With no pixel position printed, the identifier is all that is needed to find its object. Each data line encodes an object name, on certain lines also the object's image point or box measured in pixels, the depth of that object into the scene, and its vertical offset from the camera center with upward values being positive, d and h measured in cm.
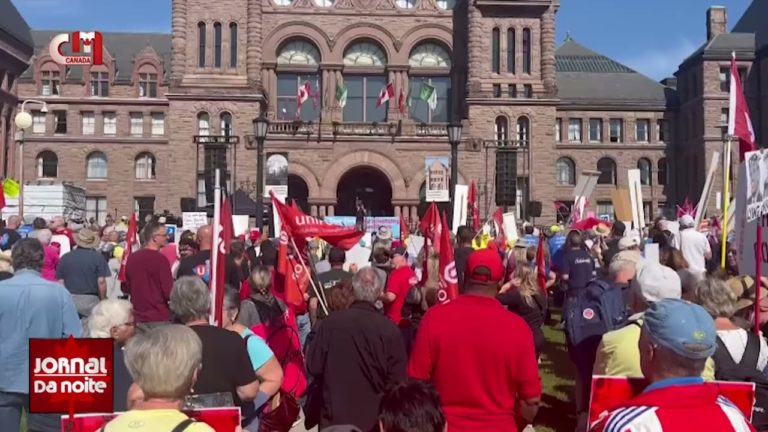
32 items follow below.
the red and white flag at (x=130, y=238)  1513 -26
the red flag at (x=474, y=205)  2336 +59
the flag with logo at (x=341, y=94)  4712 +755
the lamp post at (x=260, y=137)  2555 +288
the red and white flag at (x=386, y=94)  4562 +732
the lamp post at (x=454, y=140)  2467 +258
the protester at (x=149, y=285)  941 -70
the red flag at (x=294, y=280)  1002 -68
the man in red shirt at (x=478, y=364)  487 -84
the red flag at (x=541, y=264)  1327 -65
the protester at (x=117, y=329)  566 -73
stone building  4550 +698
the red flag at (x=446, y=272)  836 -49
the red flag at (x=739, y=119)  924 +130
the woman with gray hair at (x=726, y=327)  529 -68
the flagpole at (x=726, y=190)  954 +45
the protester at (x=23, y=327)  629 -81
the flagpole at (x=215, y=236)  653 -10
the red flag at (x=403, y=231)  2015 -15
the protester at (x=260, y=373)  537 -100
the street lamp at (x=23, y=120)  2516 +326
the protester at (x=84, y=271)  995 -58
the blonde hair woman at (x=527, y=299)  877 -80
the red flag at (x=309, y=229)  1039 -6
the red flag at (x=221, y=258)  602 -30
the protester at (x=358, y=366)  572 -99
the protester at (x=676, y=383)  297 -60
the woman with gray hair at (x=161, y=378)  340 -66
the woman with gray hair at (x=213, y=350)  495 -77
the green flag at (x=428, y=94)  4656 +748
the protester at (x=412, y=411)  324 -74
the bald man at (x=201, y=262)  1001 -46
